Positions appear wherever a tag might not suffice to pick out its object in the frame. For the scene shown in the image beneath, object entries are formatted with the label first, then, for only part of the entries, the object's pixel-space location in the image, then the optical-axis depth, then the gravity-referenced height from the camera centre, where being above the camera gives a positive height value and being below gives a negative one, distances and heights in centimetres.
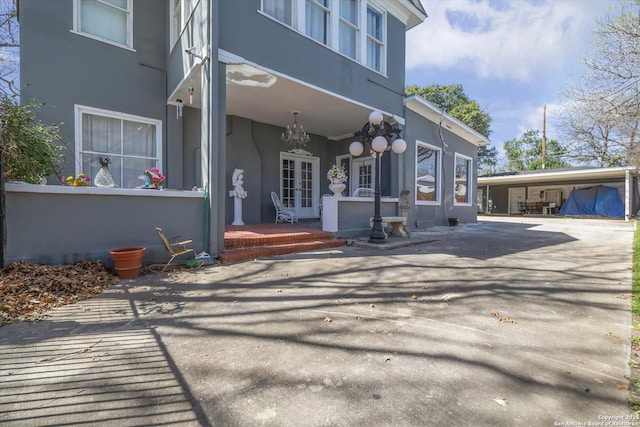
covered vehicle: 1642 +35
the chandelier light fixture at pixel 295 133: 775 +198
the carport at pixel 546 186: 1453 +147
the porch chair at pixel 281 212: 828 -15
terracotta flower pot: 379 -74
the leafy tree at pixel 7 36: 731 +507
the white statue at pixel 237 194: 722 +32
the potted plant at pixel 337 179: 703 +68
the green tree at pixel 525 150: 2994 +648
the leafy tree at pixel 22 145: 346 +76
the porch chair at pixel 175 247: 403 -61
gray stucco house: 417 +240
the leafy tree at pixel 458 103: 2141 +854
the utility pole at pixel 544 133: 2506 +672
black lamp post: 591 +135
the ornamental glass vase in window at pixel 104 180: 470 +43
